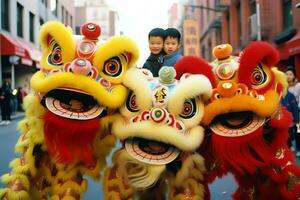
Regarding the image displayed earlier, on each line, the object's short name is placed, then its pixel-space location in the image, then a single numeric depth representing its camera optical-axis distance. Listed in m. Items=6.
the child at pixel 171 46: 4.45
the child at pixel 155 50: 4.44
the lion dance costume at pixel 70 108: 3.45
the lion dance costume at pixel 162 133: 3.32
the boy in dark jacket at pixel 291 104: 7.52
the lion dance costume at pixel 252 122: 3.49
